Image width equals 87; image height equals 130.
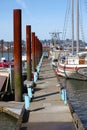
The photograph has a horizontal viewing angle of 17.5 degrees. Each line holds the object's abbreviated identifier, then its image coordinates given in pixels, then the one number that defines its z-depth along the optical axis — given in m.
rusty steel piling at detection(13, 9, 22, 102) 14.73
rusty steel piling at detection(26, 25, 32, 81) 22.37
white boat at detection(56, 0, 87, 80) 29.92
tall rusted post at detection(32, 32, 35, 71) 31.44
